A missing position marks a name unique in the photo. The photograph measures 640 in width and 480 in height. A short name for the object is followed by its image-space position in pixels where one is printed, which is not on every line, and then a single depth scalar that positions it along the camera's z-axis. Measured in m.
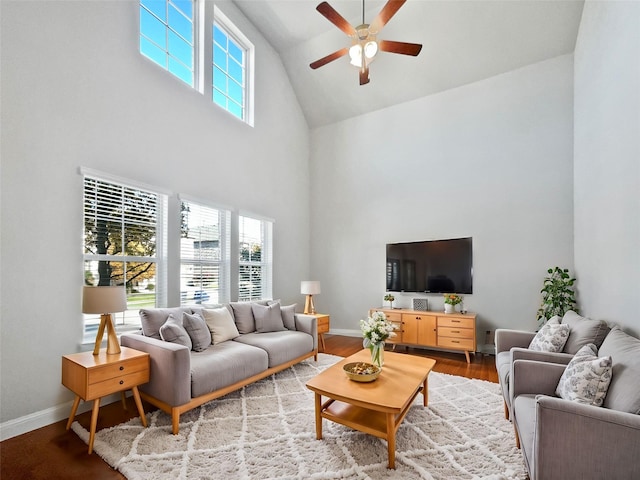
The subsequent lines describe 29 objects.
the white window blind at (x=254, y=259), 4.98
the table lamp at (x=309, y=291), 5.27
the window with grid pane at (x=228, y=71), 4.74
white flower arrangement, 2.76
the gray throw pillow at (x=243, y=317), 4.05
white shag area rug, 2.07
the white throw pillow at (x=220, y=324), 3.57
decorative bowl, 2.51
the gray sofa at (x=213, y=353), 2.59
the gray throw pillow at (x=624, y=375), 1.58
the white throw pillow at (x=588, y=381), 1.77
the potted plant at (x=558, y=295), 4.05
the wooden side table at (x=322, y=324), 4.85
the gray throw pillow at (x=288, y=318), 4.40
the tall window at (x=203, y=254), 4.05
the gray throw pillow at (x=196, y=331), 3.26
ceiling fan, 3.11
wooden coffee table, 2.14
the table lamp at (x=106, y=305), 2.53
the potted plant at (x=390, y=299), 5.41
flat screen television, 5.01
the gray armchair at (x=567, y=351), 2.42
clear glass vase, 2.78
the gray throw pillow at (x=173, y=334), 2.99
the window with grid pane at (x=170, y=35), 3.72
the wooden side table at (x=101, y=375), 2.36
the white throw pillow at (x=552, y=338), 2.65
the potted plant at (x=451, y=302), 4.88
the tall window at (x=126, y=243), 3.10
